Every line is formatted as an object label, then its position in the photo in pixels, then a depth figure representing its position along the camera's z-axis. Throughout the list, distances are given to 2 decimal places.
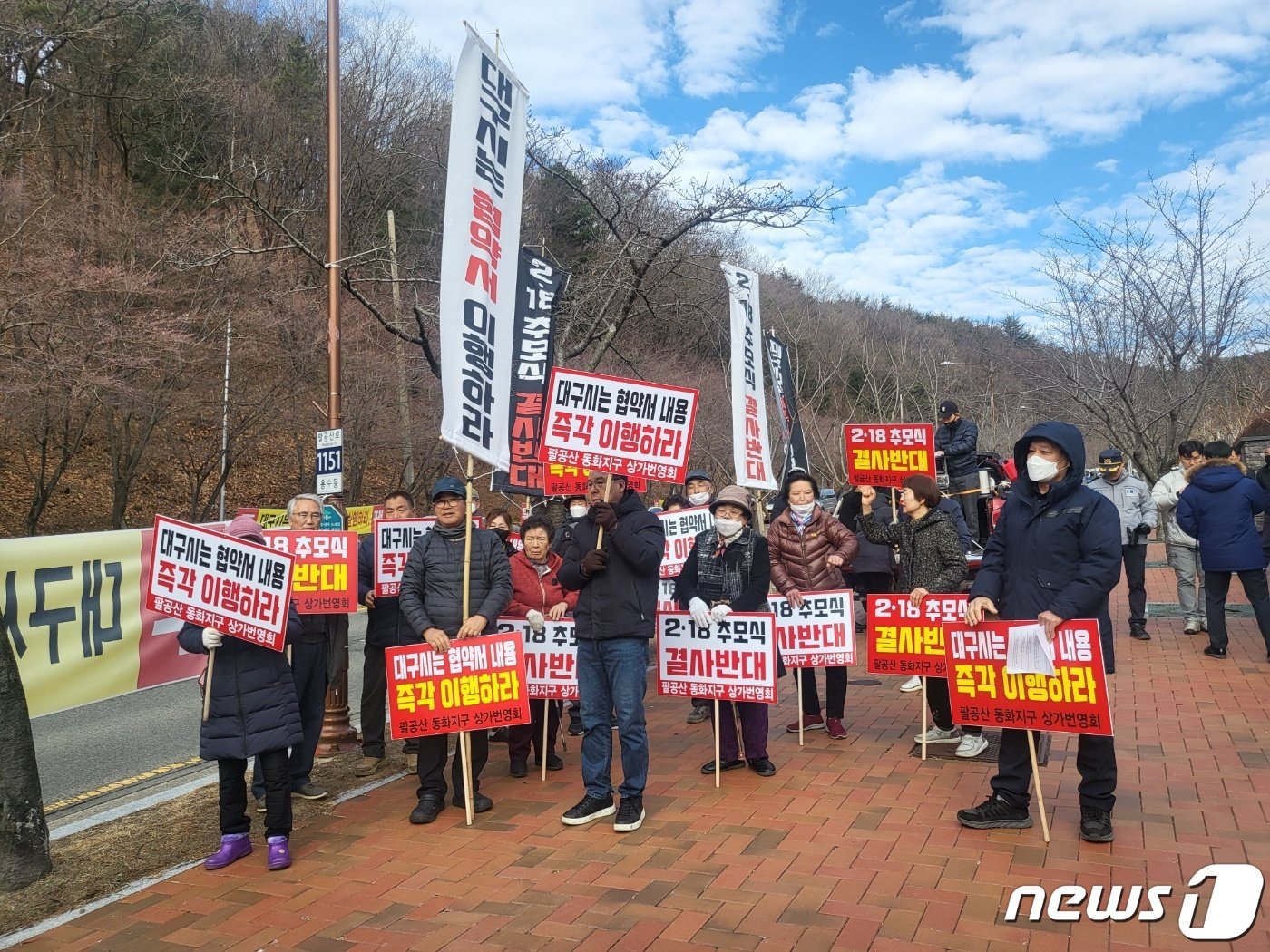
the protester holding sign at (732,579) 6.31
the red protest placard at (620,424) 6.03
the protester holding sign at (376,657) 6.95
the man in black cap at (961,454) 10.97
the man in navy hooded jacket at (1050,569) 4.75
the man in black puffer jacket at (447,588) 5.79
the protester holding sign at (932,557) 6.63
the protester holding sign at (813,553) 7.23
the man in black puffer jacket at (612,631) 5.40
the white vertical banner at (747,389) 8.37
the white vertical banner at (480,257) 5.71
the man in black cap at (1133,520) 10.24
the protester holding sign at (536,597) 6.60
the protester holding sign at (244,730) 4.99
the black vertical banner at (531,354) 9.81
